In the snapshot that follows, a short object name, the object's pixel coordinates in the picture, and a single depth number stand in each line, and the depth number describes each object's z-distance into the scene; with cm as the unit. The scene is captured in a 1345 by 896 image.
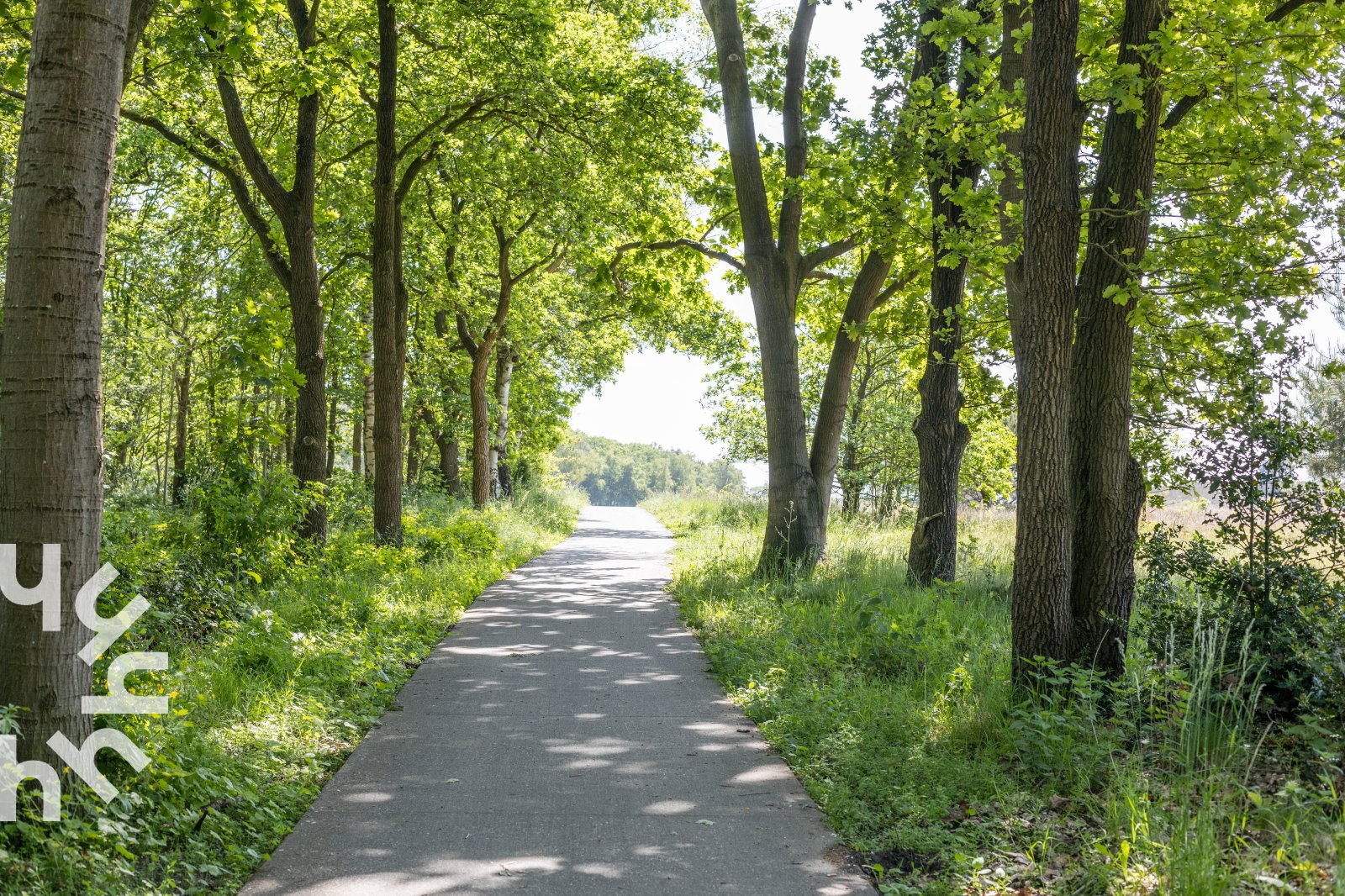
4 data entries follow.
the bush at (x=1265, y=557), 600
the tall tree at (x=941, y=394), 1246
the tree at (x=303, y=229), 1333
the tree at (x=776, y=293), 1377
